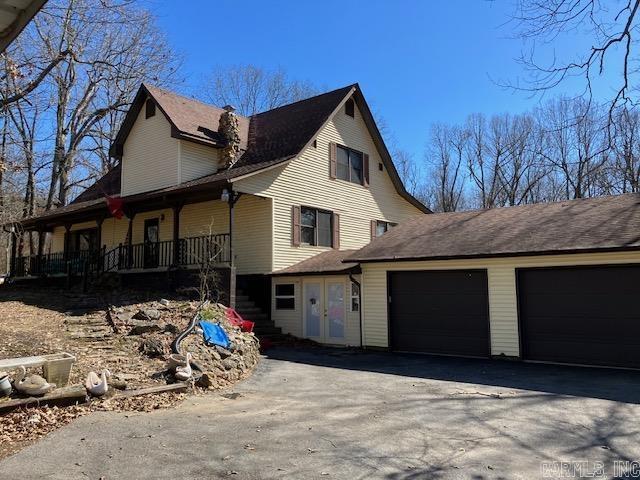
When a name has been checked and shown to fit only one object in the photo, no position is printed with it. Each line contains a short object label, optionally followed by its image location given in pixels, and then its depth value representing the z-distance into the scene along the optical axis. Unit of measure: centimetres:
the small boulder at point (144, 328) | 1133
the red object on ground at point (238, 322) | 1378
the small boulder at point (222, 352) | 1087
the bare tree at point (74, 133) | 2728
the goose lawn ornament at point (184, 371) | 880
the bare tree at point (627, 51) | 654
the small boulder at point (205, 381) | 918
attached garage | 1155
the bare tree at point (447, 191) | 4224
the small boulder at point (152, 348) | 1006
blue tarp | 1125
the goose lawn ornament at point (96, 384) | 750
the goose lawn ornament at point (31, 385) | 694
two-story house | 1688
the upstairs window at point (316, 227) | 1912
